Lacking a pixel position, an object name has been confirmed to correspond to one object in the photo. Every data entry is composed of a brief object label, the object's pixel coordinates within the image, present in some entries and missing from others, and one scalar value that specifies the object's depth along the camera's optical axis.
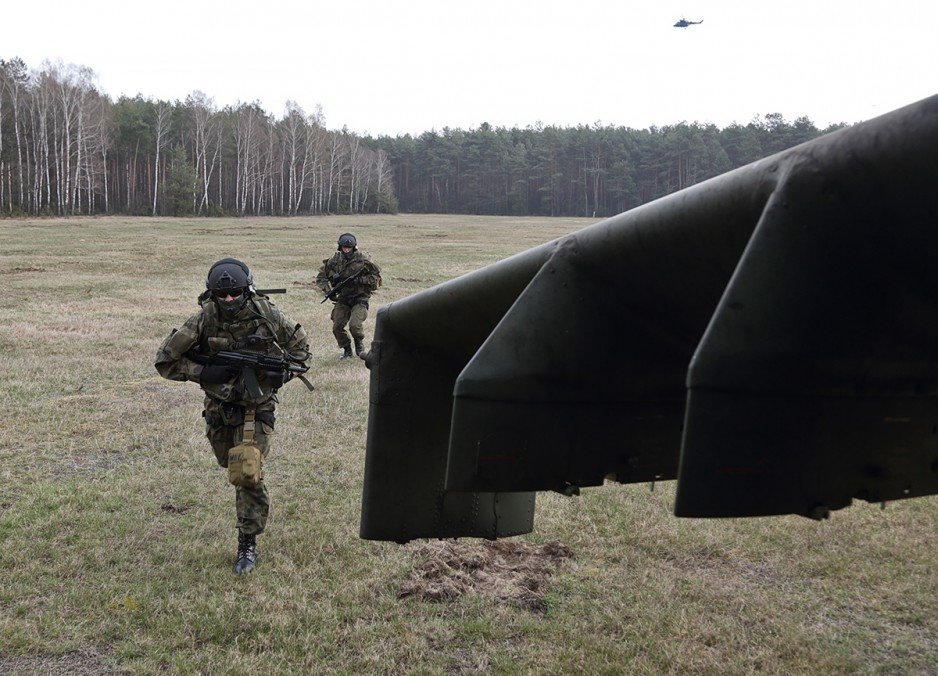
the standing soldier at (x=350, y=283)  14.03
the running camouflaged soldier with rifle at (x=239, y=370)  6.02
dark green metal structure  1.53
